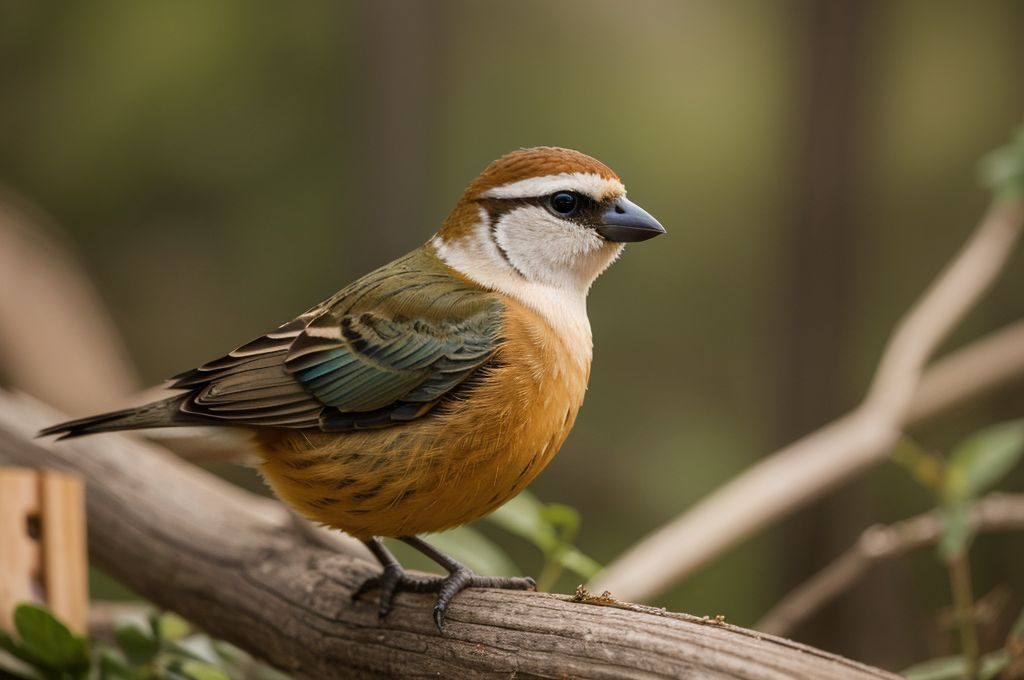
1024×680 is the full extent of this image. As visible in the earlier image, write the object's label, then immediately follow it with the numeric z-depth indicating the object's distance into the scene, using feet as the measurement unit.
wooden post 10.21
